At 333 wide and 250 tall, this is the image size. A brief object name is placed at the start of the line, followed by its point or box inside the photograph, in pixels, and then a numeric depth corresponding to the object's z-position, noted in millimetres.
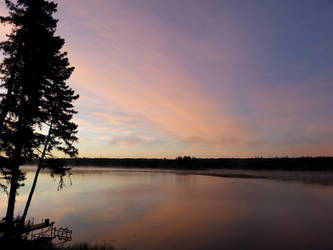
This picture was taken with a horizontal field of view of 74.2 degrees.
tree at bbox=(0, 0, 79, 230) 14594
